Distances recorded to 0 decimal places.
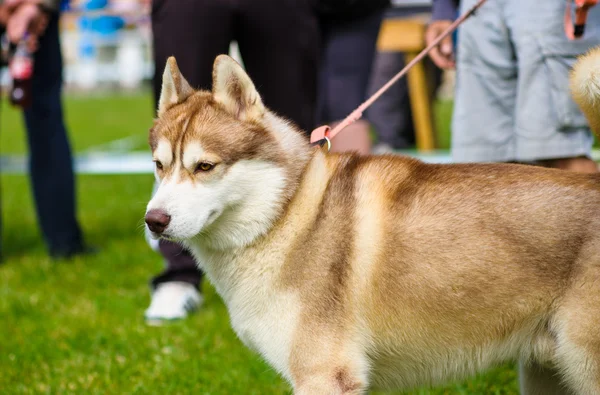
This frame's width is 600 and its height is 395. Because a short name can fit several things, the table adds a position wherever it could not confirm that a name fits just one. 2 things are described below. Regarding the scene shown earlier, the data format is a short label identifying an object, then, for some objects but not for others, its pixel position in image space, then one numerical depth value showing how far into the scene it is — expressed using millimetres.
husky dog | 2316
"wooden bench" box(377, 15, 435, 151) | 8359
